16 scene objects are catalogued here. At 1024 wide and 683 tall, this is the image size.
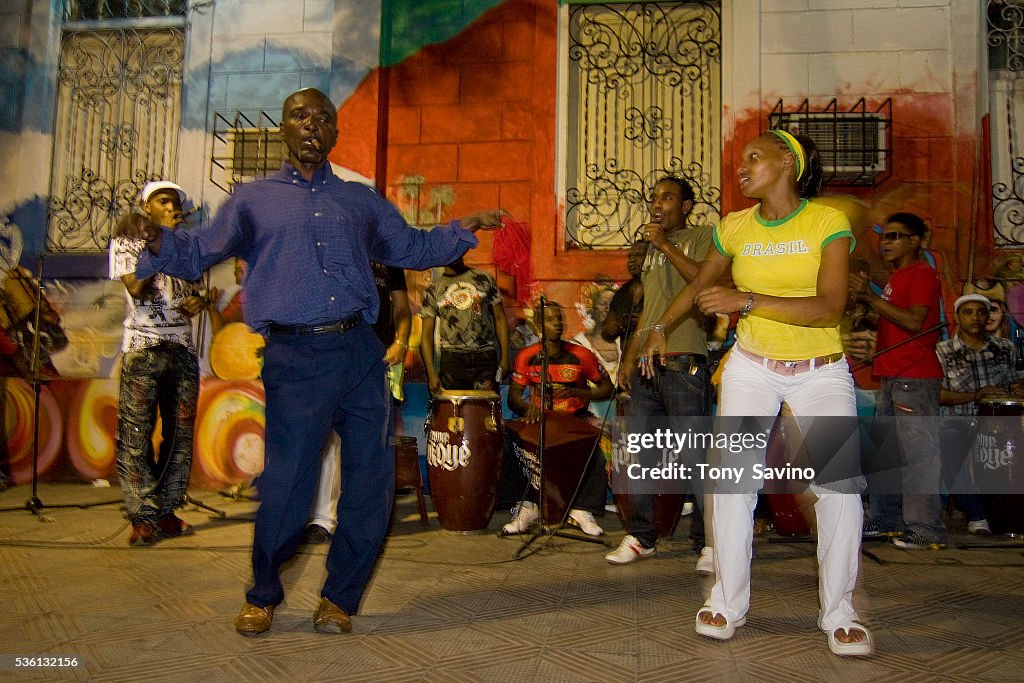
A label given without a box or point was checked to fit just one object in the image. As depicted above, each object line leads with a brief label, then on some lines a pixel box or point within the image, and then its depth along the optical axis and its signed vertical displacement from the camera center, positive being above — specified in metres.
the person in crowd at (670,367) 4.45 +0.07
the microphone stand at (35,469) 5.63 -0.75
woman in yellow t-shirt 2.96 +0.15
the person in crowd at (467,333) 5.88 +0.31
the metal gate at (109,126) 8.42 +2.58
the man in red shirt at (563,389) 5.48 -0.09
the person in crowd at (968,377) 5.92 +0.07
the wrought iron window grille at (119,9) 8.48 +3.85
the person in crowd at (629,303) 5.13 +0.53
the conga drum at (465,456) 5.34 -0.55
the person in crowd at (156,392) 4.91 -0.15
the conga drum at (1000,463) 5.29 -0.54
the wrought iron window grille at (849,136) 7.14 +2.23
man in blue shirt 3.06 +0.13
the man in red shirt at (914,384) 5.00 +0.01
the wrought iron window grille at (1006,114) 7.21 +2.54
